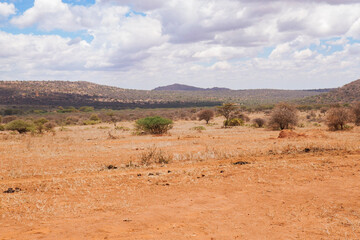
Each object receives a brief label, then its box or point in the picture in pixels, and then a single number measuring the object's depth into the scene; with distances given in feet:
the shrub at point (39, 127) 87.90
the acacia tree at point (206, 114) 129.64
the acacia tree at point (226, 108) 111.27
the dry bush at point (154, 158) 36.37
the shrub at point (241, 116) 132.75
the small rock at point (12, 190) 25.11
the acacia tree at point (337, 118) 70.23
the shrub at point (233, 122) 108.68
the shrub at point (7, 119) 132.26
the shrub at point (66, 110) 210.22
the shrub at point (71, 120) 145.63
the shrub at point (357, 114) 82.23
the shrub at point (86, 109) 220.02
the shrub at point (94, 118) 155.12
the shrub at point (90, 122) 139.44
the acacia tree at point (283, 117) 81.66
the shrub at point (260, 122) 98.27
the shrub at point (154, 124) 79.92
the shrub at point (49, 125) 102.89
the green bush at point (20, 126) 84.38
